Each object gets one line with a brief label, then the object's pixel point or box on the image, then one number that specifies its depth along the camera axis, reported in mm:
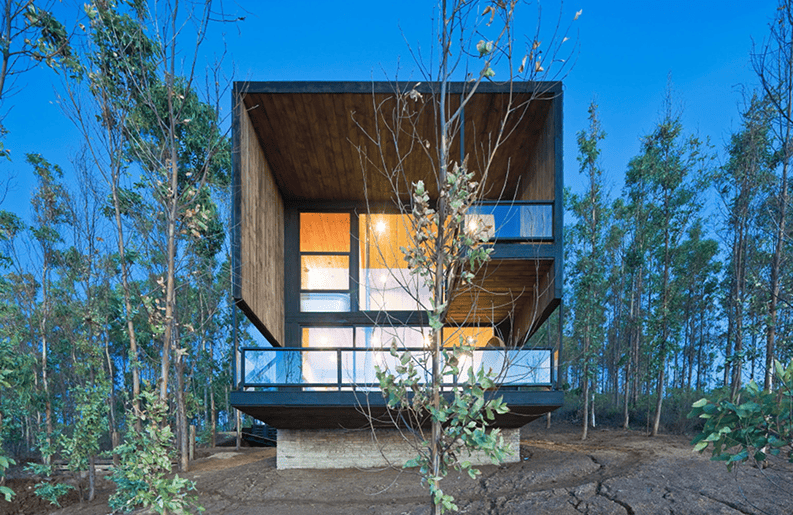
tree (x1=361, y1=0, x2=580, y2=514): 2635
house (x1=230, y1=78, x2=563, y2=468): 8125
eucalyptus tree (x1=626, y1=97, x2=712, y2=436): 13406
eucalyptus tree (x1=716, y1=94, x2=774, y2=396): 11047
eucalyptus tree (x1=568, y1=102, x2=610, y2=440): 14398
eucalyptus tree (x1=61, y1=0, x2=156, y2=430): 6211
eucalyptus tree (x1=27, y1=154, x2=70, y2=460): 14431
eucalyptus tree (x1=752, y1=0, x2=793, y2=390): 5633
